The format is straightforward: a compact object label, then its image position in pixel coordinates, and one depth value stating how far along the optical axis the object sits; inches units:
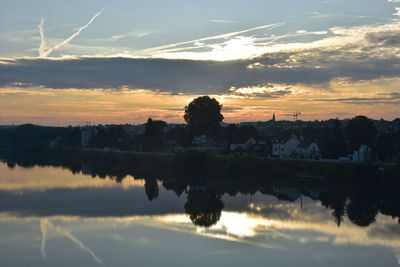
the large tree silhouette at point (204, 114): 3641.7
